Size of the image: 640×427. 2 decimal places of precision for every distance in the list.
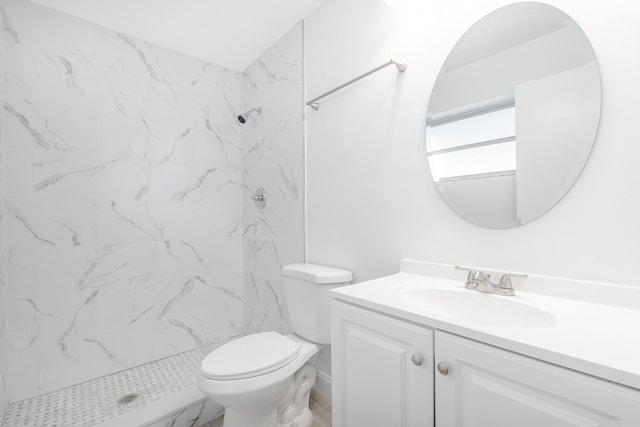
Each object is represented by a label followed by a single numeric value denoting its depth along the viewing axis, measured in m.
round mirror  0.90
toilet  1.18
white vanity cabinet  0.54
